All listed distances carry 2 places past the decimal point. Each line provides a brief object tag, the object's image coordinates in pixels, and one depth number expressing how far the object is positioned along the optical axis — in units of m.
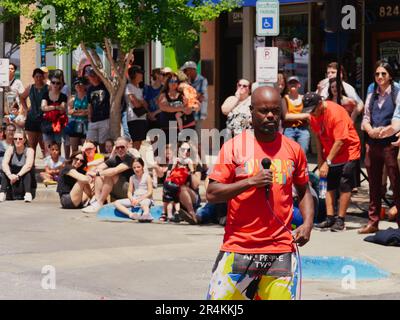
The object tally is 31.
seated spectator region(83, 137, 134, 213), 15.03
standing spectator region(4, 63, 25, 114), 20.08
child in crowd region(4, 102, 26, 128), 19.64
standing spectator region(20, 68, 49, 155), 18.41
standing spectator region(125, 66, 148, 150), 17.45
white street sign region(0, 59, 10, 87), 18.70
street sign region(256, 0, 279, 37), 13.77
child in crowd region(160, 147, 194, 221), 14.07
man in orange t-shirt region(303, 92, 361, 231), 12.79
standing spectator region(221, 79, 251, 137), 14.32
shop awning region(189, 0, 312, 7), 20.08
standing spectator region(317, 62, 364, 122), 14.54
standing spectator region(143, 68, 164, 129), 17.42
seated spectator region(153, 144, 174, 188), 16.12
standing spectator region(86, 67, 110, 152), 17.61
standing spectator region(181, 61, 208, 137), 17.58
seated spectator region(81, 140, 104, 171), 15.78
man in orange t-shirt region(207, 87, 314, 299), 6.03
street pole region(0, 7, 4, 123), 19.31
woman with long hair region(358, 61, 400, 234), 12.42
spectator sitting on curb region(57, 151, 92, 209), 15.44
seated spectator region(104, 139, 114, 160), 16.12
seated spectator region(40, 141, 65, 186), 17.33
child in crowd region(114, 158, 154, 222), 14.25
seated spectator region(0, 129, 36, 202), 16.23
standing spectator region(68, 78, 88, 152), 18.08
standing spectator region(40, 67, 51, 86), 18.70
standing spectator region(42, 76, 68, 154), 18.09
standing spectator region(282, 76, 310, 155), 15.37
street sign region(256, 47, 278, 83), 13.62
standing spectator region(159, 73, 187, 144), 16.84
